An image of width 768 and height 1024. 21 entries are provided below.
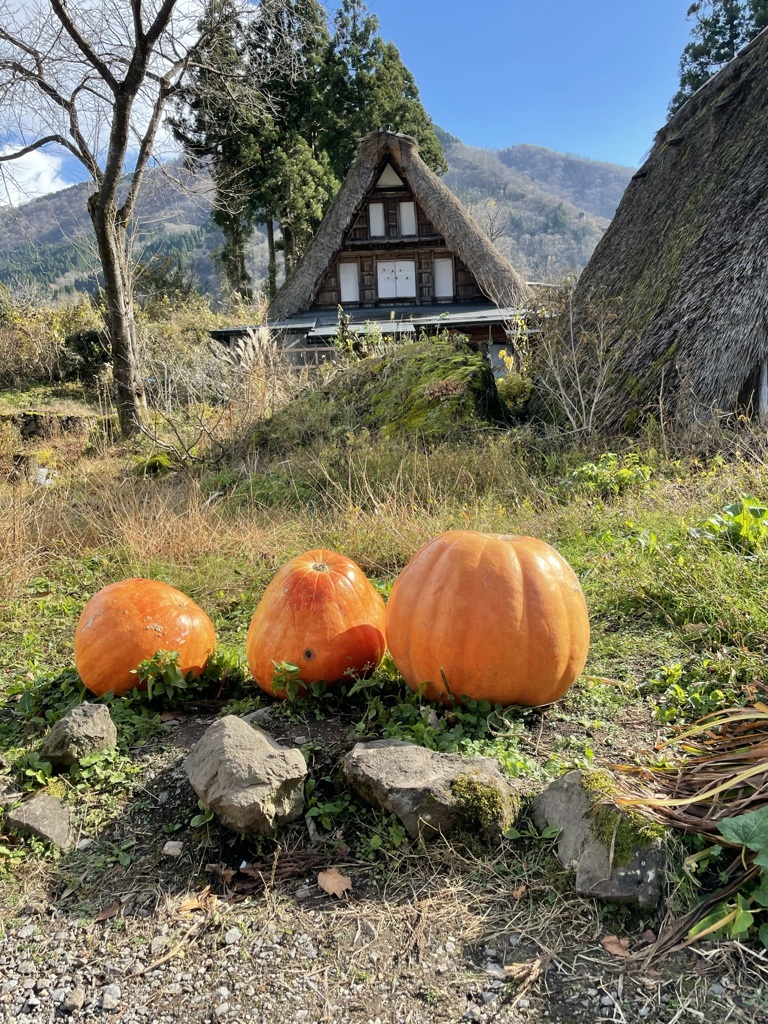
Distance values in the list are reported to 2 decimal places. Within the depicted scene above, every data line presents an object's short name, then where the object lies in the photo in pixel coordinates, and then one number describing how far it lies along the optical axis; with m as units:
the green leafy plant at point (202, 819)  2.07
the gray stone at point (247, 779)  1.98
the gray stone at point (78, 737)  2.39
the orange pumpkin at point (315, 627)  2.80
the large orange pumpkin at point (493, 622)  2.52
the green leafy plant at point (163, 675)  2.90
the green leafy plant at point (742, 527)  3.55
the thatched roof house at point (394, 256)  22.78
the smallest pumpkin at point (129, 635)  2.96
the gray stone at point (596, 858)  1.72
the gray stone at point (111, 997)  1.59
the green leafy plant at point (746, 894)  1.57
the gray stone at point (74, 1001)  1.59
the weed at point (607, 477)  5.54
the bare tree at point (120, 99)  11.04
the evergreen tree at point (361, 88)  31.56
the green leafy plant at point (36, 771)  2.35
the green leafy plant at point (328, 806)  2.12
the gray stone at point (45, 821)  2.10
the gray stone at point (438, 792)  1.98
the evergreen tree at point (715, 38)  31.29
